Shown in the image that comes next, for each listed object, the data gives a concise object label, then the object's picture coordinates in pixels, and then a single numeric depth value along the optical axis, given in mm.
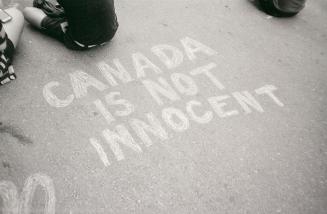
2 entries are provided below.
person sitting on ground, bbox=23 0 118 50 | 3186
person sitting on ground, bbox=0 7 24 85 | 3107
